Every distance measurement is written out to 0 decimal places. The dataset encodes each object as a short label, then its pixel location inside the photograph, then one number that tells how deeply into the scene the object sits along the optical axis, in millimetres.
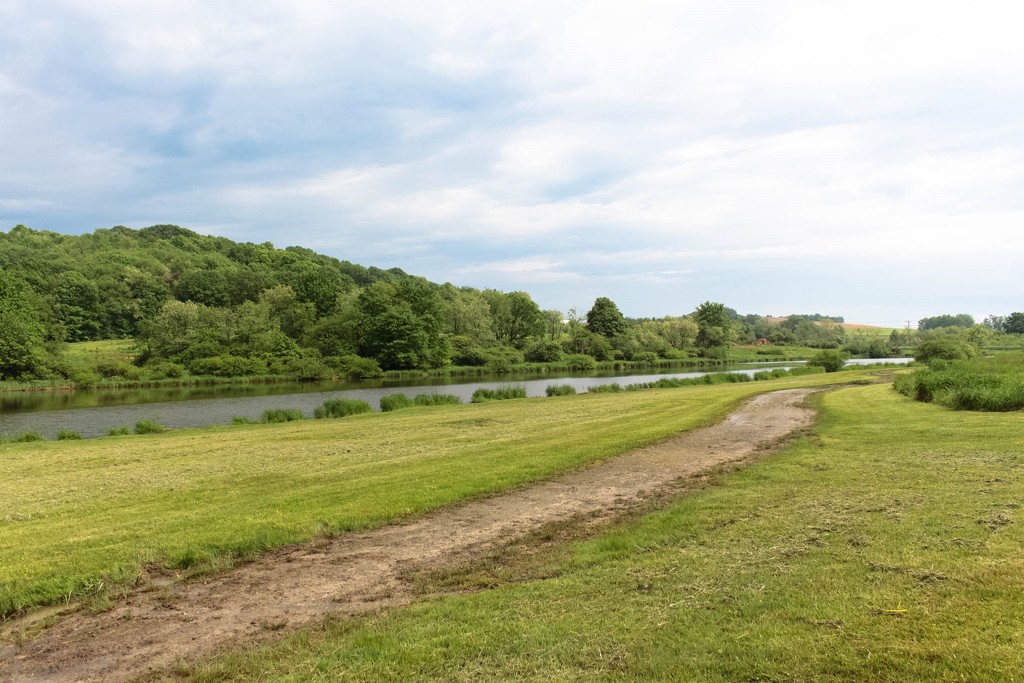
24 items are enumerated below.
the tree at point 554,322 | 127438
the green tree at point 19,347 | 54750
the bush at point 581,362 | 96494
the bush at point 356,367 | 73125
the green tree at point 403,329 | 80750
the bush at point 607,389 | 42906
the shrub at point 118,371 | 62812
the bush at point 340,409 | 29452
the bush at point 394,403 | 31812
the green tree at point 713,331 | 128337
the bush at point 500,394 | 37062
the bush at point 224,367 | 68875
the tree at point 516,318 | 108875
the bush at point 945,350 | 48188
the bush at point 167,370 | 65062
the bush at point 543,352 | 102500
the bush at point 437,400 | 34188
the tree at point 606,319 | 119250
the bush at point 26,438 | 21641
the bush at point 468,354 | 91000
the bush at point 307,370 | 69312
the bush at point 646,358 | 110688
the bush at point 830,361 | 60125
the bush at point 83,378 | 55000
